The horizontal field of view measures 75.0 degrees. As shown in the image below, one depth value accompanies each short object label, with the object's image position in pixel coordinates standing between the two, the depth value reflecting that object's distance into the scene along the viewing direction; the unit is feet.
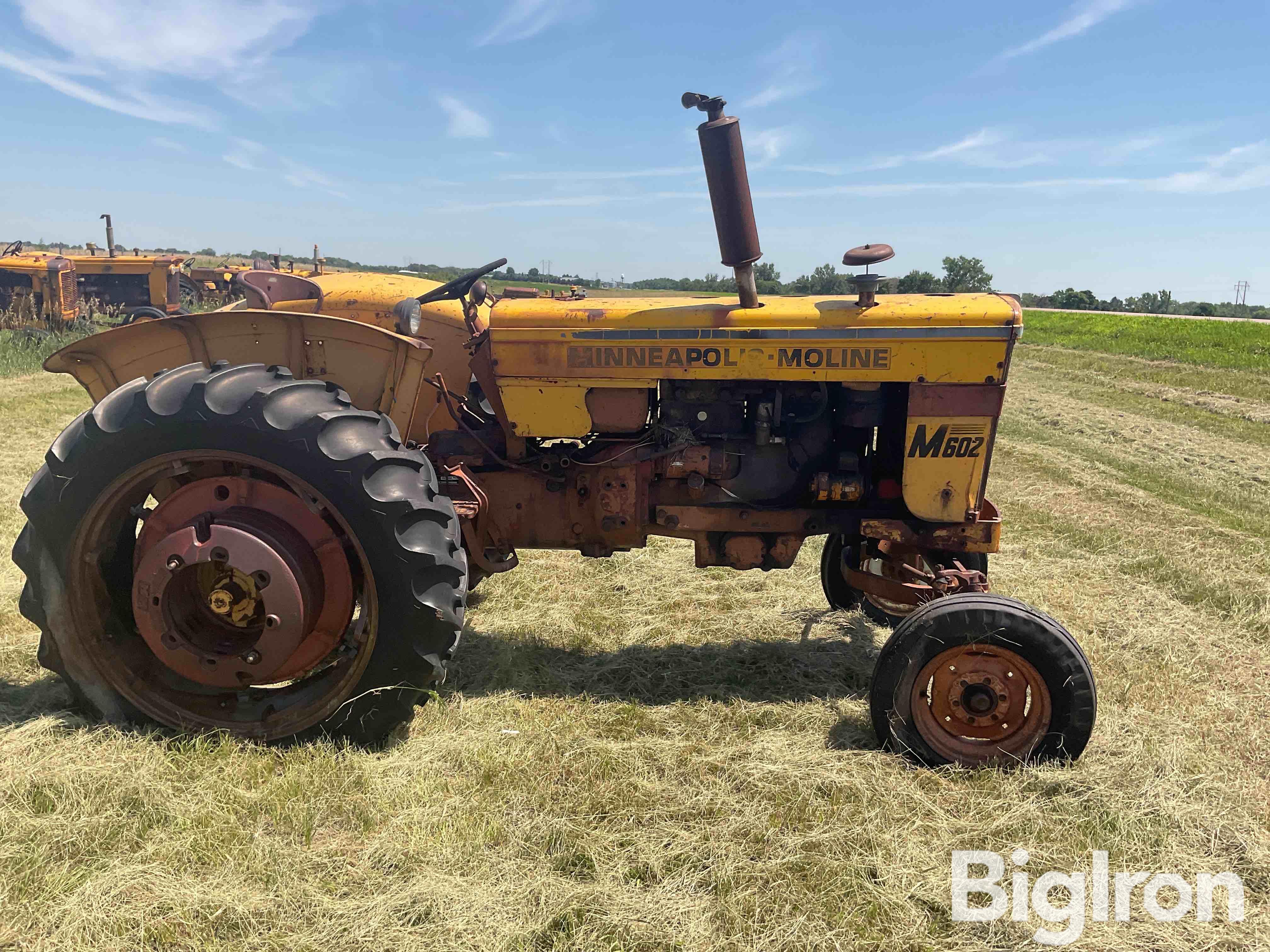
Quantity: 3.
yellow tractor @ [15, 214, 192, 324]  72.49
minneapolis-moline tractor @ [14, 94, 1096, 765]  9.84
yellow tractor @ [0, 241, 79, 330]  66.80
